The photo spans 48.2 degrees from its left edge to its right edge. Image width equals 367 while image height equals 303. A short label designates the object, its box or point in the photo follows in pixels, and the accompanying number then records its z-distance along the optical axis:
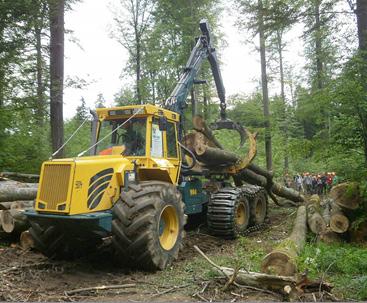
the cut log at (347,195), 8.77
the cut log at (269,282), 5.16
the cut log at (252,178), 13.19
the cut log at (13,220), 8.63
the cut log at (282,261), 5.70
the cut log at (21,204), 9.09
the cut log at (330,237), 9.19
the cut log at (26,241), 8.47
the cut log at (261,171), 13.34
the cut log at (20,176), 11.48
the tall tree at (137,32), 26.73
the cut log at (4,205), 8.94
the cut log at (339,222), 9.01
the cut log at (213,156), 10.65
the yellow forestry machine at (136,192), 6.48
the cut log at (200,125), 11.21
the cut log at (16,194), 9.02
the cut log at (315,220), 9.68
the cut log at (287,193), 15.12
